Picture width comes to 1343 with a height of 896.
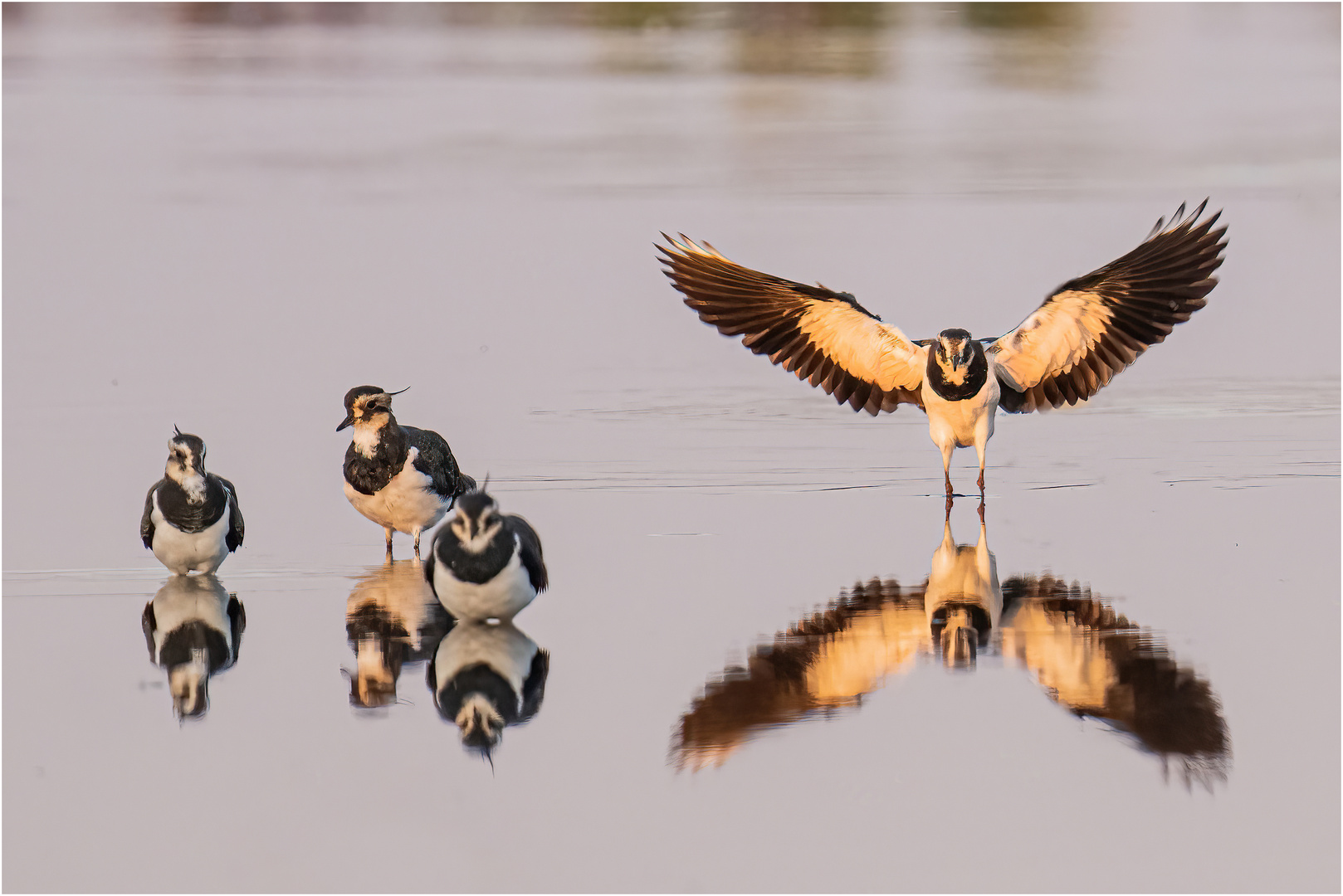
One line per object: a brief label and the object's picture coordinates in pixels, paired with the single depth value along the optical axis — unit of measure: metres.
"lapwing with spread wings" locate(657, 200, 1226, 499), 22.53
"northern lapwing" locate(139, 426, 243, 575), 18.14
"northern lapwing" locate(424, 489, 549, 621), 15.96
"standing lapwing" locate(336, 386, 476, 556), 19.67
